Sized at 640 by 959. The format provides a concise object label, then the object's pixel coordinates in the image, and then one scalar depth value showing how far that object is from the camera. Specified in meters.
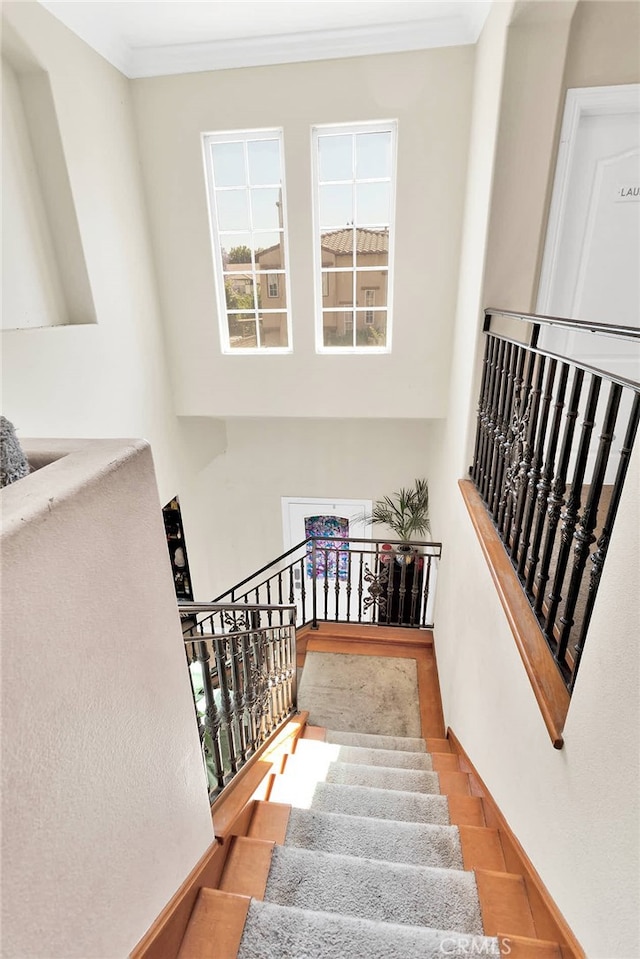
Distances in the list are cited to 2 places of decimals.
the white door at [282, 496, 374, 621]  5.81
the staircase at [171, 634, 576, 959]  1.22
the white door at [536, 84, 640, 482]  2.44
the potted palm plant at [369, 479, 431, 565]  5.36
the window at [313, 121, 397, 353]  3.47
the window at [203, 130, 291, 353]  3.58
